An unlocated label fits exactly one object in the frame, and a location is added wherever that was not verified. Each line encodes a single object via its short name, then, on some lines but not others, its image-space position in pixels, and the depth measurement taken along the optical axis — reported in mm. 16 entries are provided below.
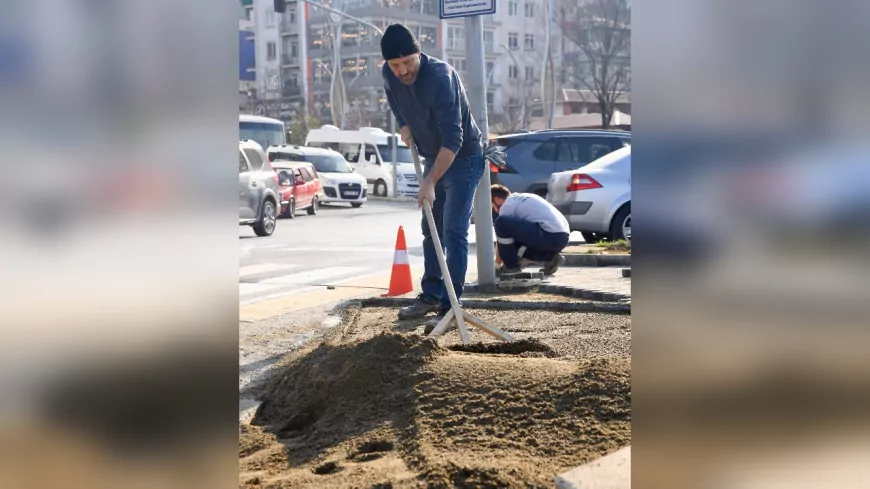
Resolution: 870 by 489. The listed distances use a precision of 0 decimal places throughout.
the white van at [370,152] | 35938
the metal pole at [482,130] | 8391
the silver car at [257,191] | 16969
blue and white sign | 8102
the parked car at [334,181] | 28053
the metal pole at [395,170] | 34281
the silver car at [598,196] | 13117
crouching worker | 9109
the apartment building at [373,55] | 71250
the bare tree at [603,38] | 49238
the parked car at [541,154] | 16453
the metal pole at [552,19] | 49688
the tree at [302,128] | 61703
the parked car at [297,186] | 22375
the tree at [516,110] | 69250
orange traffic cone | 8680
